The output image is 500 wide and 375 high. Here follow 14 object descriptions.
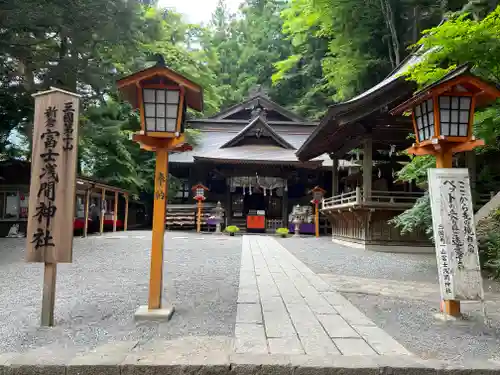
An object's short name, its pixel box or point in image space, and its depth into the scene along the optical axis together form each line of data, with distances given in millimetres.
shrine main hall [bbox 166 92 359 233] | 19766
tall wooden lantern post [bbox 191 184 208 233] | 19344
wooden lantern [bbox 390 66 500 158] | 4516
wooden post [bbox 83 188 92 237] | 14062
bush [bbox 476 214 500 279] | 6730
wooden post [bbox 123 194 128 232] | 19875
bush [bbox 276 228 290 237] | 18016
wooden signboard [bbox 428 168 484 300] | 4207
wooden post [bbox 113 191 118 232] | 18444
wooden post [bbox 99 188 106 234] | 15781
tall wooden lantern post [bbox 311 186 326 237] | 18073
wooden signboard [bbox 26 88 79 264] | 4078
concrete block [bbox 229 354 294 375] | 2928
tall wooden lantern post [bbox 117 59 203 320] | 4445
